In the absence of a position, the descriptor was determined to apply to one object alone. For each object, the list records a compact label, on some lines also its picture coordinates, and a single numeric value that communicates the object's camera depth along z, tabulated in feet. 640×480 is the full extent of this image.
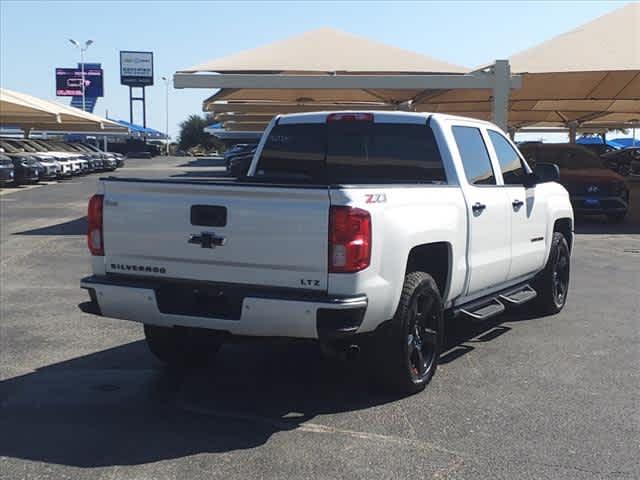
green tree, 358.23
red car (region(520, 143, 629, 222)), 59.67
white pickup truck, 16.40
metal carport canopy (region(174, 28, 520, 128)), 59.21
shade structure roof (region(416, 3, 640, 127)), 66.03
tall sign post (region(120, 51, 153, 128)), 369.50
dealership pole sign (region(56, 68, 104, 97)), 347.36
